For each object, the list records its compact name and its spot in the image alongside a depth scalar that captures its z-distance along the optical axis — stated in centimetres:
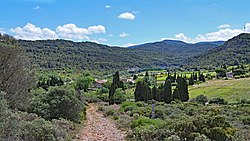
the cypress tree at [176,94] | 4037
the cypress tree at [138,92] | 4071
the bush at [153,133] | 942
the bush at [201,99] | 3795
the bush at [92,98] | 4244
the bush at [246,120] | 1601
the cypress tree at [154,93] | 4119
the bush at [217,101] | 3943
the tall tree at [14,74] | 1230
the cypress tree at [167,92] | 3917
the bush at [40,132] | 892
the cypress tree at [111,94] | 3987
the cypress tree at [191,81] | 6380
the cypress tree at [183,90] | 4060
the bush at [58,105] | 1603
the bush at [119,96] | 3928
